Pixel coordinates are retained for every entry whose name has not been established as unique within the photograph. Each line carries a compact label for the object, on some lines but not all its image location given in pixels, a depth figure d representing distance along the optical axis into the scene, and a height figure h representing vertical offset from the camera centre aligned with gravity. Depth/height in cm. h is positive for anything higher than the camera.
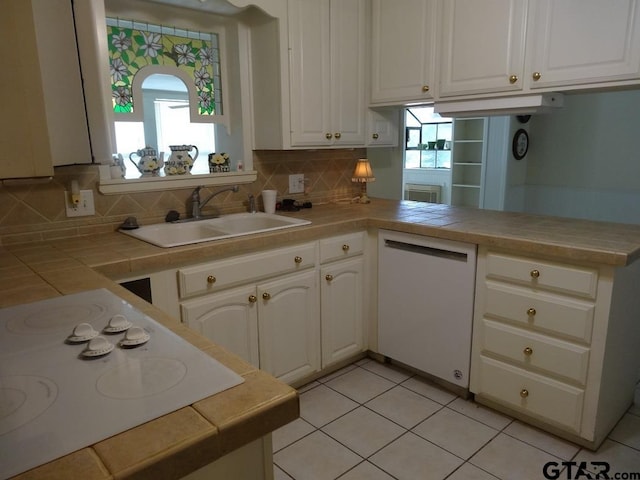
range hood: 213 +23
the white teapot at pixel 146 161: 227 -3
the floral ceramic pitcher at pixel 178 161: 234 -3
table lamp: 286 -12
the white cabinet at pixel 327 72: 244 +47
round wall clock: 463 +7
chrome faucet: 234 -25
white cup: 258 -26
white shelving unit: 522 -12
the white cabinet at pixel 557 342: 176 -80
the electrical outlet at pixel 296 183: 280 -18
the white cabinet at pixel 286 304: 189 -70
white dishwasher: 215 -77
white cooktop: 61 -37
